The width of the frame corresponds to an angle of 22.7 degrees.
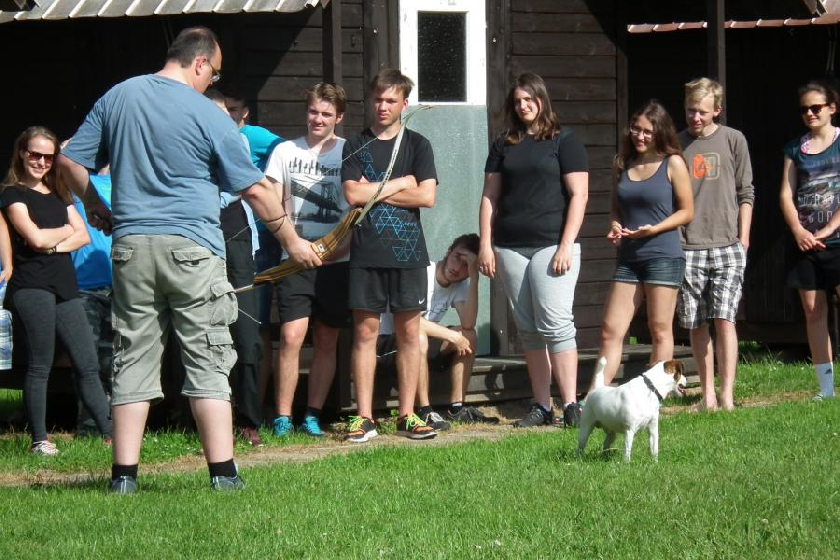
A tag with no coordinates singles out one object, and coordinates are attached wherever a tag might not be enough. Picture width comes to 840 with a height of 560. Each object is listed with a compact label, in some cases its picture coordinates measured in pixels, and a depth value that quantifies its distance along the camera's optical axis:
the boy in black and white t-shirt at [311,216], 12.84
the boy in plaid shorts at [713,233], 13.45
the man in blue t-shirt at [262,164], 13.08
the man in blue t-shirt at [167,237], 9.31
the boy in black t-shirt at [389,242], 12.53
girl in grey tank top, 13.04
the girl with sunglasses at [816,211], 13.67
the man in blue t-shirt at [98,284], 13.74
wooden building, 15.00
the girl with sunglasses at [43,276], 12.61
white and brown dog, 10.05
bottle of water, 12.76
